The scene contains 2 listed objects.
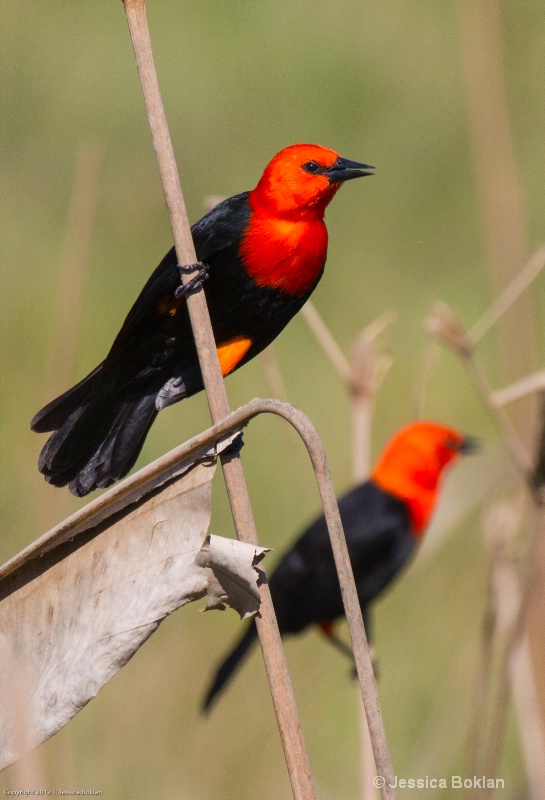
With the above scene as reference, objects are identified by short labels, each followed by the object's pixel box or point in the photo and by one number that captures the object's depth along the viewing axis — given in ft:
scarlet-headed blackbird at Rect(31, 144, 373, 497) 17.60
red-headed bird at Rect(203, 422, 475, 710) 25.54
